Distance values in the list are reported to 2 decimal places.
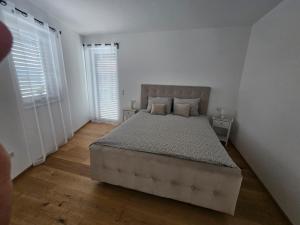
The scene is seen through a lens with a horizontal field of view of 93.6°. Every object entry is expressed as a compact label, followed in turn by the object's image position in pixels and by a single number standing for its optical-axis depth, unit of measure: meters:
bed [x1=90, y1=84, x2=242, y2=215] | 1.36
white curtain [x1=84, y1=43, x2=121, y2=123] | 3.51
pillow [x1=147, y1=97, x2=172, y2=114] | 3.06
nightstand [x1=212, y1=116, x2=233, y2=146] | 2.78
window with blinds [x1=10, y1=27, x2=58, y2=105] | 1.86
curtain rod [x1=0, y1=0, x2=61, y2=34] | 1.62
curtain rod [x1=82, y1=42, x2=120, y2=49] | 3.35
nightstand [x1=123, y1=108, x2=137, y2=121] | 3.44
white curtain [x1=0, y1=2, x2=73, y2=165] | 1.84
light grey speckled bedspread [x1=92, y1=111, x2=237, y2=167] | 1.49
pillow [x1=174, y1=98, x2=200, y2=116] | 2.96
